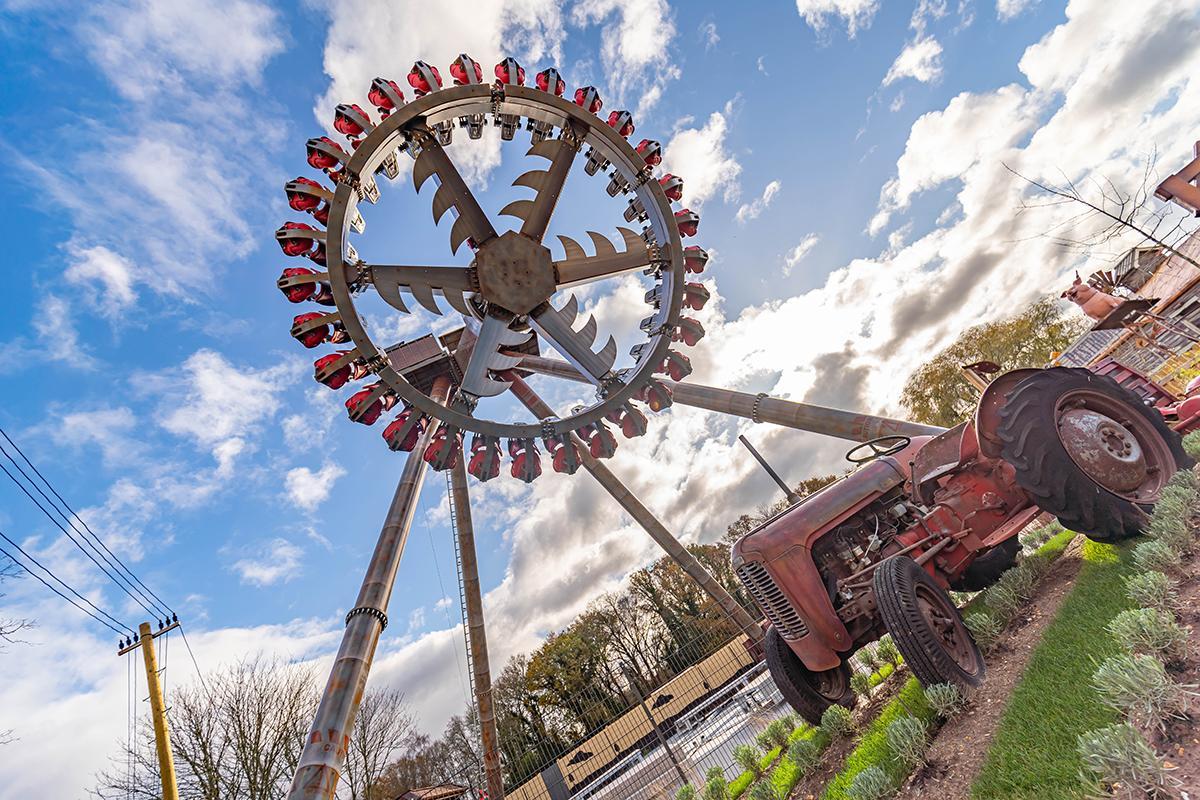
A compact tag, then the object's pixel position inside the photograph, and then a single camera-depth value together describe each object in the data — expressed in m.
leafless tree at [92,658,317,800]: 19.25
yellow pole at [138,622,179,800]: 12.25
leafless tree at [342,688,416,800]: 24.22
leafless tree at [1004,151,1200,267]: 11.03
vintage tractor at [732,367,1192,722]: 5.48
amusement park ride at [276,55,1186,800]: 5.79
